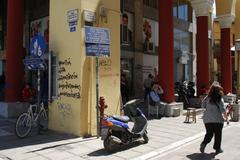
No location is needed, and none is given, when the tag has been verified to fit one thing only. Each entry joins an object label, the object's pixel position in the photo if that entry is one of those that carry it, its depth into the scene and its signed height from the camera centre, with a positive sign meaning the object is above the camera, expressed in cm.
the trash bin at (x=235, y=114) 907 -150
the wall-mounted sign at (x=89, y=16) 643 +162
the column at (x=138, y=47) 1331 +158
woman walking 523 -92
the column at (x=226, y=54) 1423 +123
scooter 533 -126
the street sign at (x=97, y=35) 611 +105
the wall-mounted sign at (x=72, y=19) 645 +154
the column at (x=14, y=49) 892 +99
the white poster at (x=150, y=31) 1397 +262
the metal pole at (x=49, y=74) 692 +2
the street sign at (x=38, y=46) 638 +79
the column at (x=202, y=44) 1175 +153
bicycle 641 -124
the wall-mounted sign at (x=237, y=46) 1162 +141
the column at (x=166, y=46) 938 +113
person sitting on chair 912 -79
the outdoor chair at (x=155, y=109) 924 -134
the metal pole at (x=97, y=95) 633 -54
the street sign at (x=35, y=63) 642 +33
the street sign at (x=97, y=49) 608 +66
